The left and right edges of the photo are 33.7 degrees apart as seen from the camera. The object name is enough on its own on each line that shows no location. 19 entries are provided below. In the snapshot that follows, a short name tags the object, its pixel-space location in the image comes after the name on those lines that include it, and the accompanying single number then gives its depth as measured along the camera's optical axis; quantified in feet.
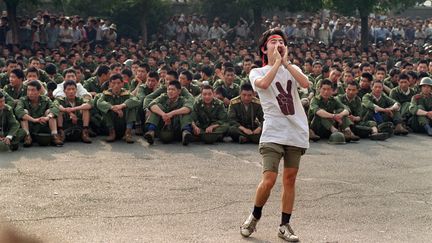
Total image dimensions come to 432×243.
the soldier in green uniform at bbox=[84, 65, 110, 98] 40.63
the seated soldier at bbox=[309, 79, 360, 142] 36.65
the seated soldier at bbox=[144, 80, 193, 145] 34.40
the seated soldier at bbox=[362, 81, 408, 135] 39.49
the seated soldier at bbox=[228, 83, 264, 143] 35.45
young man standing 17.44
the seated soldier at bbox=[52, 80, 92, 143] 34.24
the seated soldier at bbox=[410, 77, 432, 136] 39.88
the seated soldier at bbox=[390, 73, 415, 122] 42.60
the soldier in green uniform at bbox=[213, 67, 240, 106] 40.93
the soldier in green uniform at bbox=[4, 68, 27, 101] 35.60
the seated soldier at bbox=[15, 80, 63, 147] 32.63
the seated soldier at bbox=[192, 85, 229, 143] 35.24
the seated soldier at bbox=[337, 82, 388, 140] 37.70
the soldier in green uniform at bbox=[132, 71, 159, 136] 37.83
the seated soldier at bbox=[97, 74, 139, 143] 35.06
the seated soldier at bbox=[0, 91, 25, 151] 31.04
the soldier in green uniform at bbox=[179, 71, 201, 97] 39.93
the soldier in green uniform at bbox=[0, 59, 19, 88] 41.20
